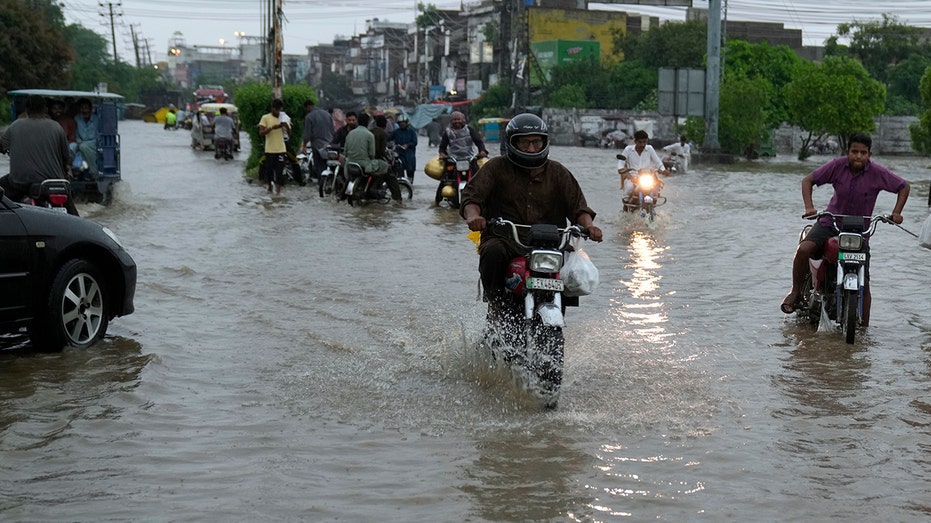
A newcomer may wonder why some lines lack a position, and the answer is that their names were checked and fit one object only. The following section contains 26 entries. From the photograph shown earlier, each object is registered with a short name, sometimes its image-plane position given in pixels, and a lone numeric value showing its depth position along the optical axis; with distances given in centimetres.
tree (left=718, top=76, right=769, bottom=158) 4975
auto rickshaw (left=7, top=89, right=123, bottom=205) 1927
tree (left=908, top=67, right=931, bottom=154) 4050
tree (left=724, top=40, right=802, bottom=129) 6406
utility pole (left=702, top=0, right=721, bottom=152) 4444
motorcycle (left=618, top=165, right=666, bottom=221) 1847
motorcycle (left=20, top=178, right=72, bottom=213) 1196
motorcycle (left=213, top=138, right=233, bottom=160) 3844
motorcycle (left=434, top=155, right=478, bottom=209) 2027
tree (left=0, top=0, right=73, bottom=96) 4847
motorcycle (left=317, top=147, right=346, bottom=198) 2223
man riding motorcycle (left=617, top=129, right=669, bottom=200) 1861
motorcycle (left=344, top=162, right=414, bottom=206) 2081
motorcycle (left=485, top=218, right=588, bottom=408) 662
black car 781
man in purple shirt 946
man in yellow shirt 2252
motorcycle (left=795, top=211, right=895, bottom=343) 893
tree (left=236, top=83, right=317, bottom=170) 2780
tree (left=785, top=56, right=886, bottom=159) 5322
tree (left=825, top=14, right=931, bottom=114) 7744
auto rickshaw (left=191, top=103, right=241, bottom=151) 4481
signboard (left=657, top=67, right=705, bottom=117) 4384
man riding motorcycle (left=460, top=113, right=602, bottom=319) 709
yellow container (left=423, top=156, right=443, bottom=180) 2097
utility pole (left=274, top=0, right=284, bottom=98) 2941
